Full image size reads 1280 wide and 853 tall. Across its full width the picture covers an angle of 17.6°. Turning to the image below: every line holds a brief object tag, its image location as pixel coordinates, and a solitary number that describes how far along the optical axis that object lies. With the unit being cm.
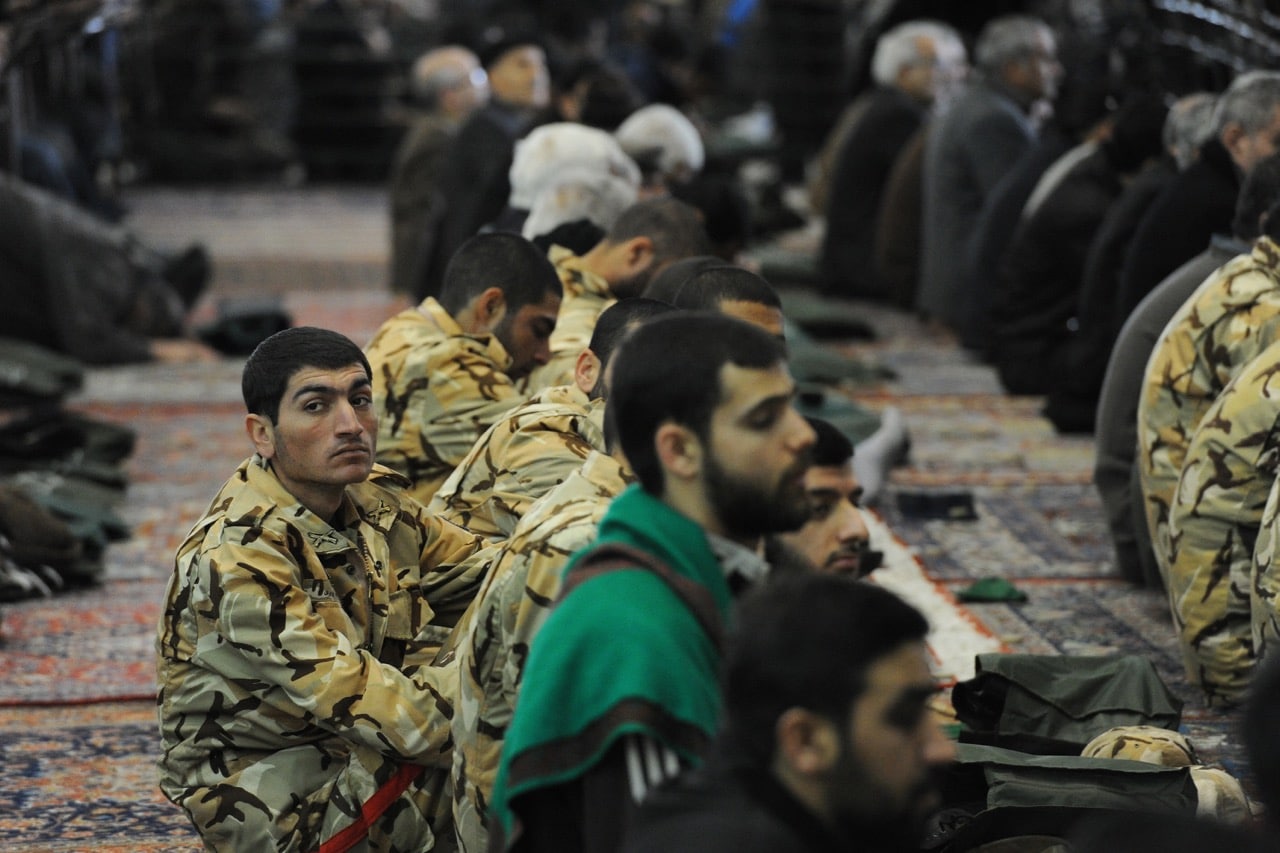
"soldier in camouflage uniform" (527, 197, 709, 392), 1053
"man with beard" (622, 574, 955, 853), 401
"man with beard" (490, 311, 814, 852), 460
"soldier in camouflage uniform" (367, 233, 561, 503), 920
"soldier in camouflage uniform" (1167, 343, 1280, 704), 883
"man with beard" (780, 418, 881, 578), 639
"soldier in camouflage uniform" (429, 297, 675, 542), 744
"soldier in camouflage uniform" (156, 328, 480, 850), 658
